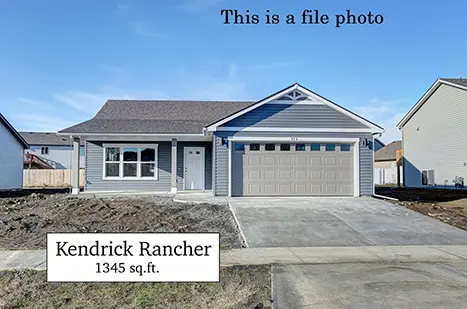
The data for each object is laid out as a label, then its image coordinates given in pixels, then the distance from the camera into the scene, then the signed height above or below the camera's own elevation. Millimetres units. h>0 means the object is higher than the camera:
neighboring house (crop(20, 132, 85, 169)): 40719 +1924
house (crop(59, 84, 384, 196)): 13914 +760
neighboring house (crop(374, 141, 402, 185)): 32844 +549
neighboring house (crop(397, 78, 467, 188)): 20547 +1988
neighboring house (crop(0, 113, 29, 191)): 21375 +604
